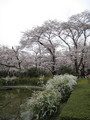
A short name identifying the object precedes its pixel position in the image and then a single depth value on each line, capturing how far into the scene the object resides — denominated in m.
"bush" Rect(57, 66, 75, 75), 11.29
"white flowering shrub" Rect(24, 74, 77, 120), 3.80
